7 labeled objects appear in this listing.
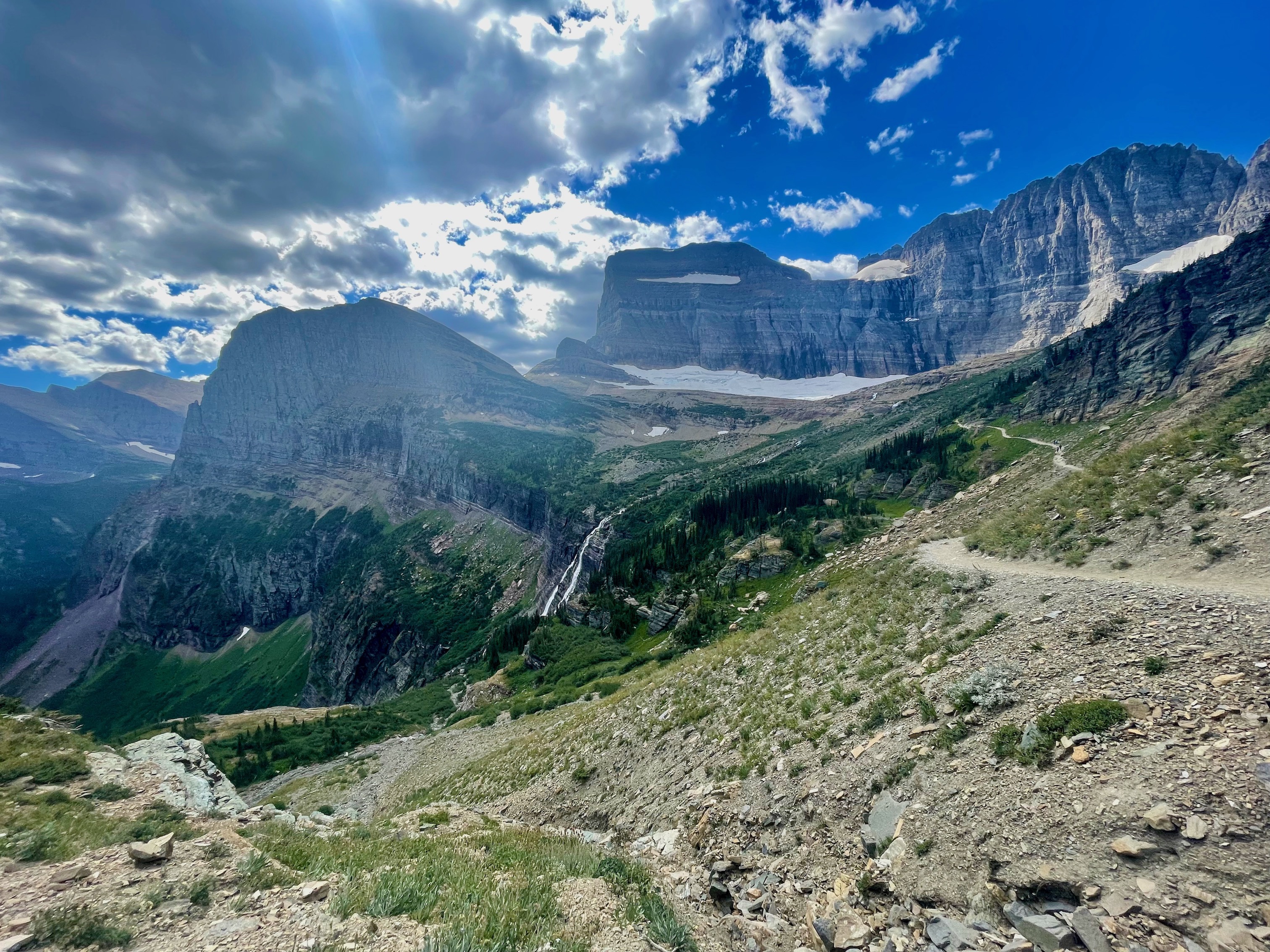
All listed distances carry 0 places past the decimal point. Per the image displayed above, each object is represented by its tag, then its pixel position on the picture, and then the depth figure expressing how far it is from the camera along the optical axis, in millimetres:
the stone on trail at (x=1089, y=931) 5043
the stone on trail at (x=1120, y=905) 5203
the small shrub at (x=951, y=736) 9133
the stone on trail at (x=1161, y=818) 5656
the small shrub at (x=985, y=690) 9492
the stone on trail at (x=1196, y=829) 5473
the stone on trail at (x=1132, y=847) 5613
